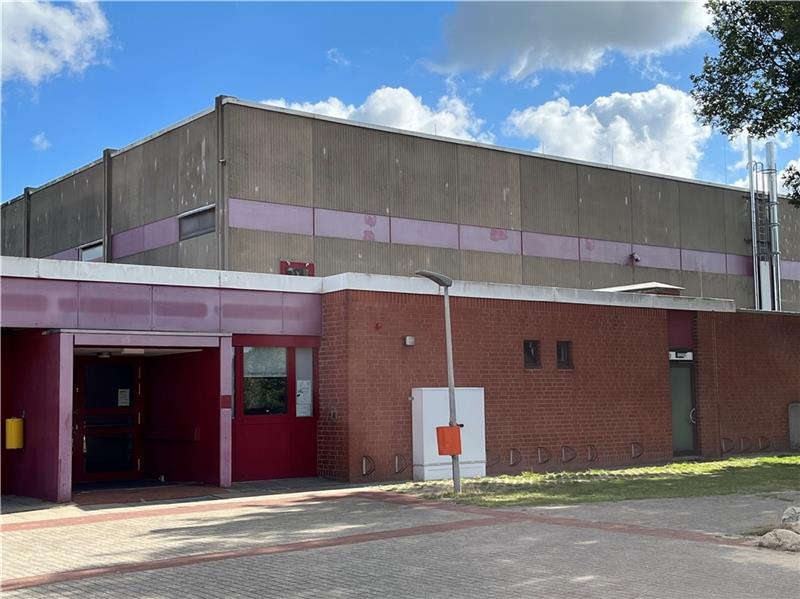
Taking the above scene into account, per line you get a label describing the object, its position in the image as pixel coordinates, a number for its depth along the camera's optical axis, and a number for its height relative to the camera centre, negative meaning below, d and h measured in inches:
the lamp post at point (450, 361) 633.0 +11.6
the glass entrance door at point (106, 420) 733.9 -28.0
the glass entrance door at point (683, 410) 962.7 -36.8
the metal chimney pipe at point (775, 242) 1384.1 +189.8
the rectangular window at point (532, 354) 841.5 +20.2
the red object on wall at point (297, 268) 966.2 +115.8
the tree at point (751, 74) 875.4 +288.0
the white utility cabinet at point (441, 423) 742.5 -40.7
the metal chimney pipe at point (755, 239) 1379.2 +194.2
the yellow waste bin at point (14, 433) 648.4 -31.8
